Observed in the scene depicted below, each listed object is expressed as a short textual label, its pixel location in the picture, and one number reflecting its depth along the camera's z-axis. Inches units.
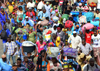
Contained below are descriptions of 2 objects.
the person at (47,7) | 1143.0
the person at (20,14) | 1051.1
